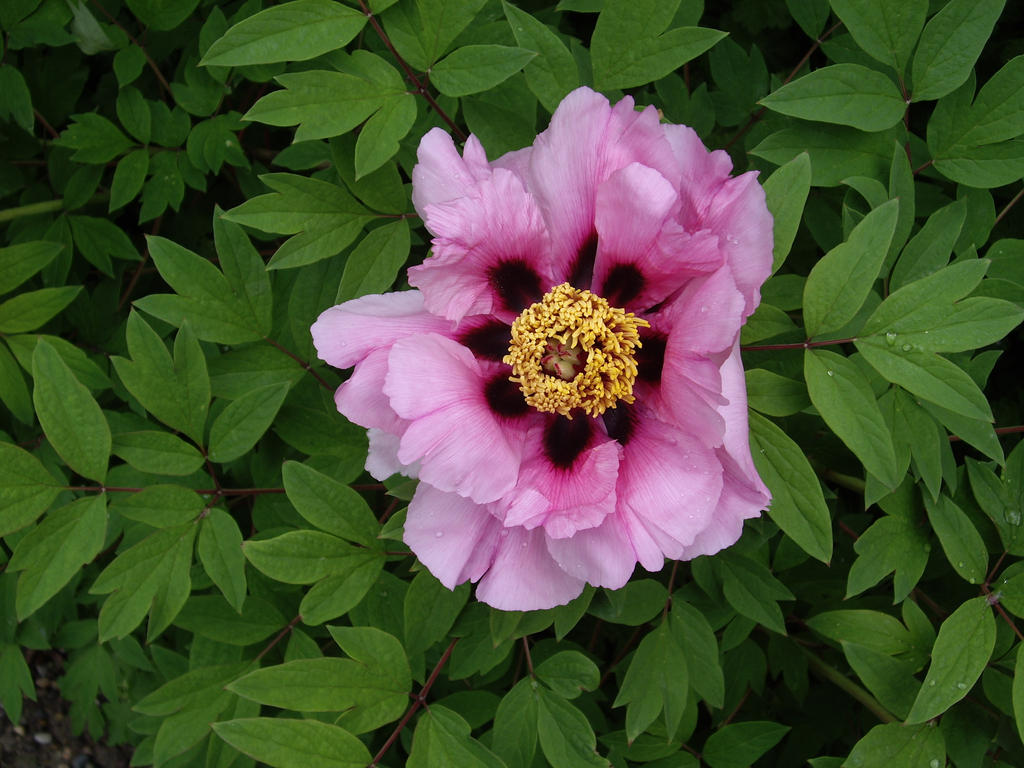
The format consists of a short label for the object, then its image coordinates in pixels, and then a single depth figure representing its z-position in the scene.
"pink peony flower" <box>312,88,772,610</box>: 0.43
